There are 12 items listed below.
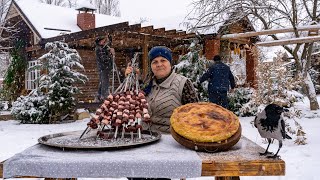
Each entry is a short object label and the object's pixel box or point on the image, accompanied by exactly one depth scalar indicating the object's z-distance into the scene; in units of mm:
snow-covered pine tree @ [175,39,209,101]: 11398
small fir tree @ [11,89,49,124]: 11453
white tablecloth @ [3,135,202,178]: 1695
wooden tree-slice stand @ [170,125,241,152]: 1894
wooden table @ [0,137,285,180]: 1708
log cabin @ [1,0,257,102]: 12203
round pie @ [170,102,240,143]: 1914
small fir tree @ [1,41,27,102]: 17359
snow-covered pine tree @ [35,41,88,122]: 11531
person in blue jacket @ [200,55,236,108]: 8906
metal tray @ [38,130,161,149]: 1940
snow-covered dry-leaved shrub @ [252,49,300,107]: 7012
